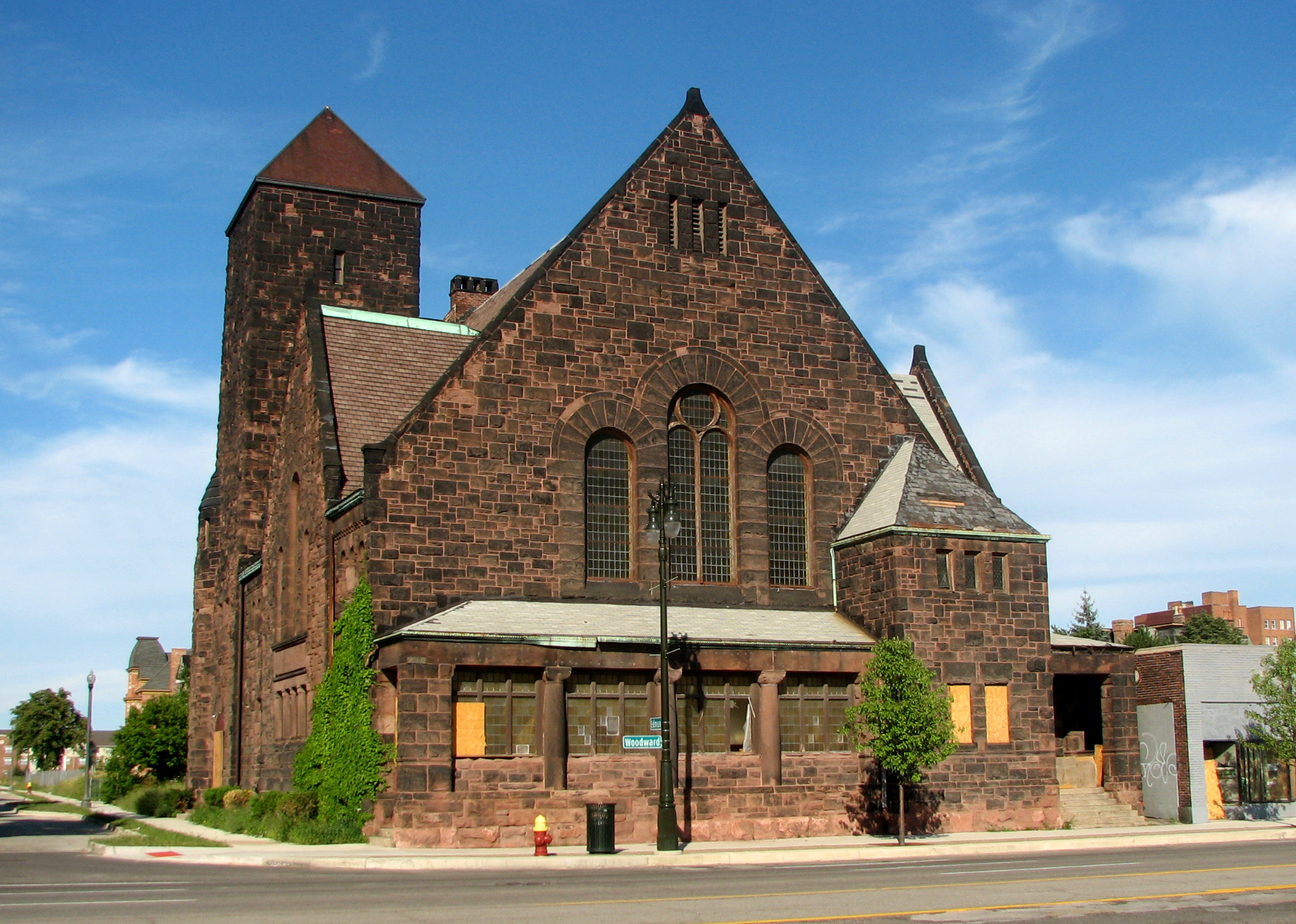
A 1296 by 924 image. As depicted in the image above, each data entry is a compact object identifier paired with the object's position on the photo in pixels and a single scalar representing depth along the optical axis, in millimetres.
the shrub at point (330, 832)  27016
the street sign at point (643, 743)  26281
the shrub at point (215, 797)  36097
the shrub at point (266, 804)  29792
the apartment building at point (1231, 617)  108188
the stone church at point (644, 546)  27359
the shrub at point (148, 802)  41656
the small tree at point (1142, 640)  76250
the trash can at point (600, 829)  24234
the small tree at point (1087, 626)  75706
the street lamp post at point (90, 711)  52781
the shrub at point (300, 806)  28703
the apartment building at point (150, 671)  124688
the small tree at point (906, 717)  27547
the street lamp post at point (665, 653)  24594
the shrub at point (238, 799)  34094
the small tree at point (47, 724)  91688
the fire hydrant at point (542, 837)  24127
